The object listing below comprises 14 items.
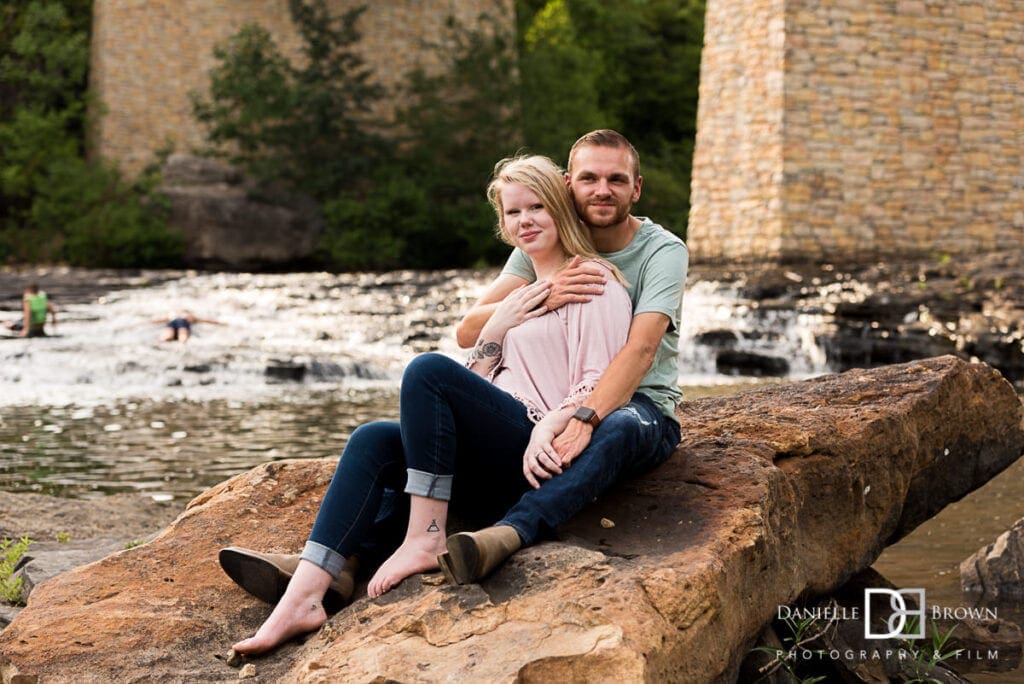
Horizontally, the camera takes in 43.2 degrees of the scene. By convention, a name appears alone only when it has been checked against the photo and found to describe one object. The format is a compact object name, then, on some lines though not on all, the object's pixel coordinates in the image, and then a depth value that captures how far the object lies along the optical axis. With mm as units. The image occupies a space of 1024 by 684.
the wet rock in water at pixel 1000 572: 4270
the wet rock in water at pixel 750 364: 13039
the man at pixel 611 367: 2984
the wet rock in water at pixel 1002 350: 12156
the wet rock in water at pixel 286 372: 13102
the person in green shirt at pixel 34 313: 15211
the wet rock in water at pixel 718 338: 13492
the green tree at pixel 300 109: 28281
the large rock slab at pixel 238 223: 26531
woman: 3051
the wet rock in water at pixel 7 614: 3721
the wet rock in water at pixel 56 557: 4086
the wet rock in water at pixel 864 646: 3195
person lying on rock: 14992
